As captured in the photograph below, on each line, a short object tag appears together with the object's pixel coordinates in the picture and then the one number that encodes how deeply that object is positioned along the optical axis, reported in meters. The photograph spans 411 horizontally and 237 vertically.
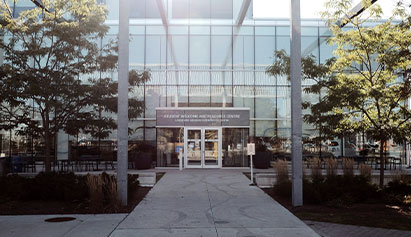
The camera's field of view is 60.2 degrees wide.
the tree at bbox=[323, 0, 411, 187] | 11.28
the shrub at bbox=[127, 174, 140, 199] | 11.00
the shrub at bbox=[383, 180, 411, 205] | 10.41
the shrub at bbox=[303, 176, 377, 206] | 10.30
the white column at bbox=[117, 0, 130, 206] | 9.73
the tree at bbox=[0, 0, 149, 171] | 11.95
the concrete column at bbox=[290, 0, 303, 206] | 9.96
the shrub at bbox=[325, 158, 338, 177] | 12.62
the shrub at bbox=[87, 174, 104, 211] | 9.33
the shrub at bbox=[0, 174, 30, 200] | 10.34
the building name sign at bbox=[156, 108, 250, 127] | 22.12
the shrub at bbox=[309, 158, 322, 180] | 12.36
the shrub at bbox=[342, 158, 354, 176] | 12.48
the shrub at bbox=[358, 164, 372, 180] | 12.24
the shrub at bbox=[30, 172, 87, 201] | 10.34
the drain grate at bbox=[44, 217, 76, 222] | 8.27
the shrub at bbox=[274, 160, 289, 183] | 12.19
